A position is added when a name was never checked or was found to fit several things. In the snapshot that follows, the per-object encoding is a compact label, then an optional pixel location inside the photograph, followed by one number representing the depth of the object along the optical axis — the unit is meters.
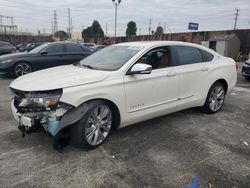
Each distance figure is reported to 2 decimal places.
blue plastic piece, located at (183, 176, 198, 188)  2.02
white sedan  2.48
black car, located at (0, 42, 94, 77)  6.94
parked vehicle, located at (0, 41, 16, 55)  11.36
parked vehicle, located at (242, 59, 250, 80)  7.59
